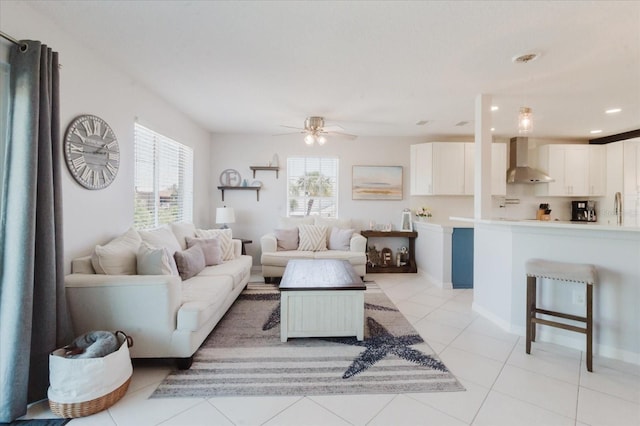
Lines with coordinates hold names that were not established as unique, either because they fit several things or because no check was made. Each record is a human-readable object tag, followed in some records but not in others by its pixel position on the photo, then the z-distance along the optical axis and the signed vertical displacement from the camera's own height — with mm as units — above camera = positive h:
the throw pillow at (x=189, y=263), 2889 -534
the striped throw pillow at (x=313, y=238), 4605 -417
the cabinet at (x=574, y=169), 5004 +812
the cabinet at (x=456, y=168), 4879 +795
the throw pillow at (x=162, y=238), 2809 -278
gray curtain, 1562 -135
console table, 4941 -858
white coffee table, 2434 -854
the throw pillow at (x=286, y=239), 4586 -432
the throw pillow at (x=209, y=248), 3428 -446
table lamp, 4591 -44
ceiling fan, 3895 +1188
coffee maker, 5188 +59
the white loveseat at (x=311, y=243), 4293 -515
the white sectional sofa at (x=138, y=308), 2012 -707
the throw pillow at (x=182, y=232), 3512 -252
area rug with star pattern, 1861 -1155
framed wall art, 5250 +565
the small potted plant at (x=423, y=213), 5140 -2
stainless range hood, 4816 +840
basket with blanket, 1578 -973
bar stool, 2102 -548
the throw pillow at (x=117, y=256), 2207 -363
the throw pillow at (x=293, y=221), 4879 -149
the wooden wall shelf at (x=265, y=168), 5102 +814
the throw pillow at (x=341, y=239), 4650 -443
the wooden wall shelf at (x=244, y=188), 5048 +441
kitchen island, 2201 -573
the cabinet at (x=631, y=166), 4699 +814
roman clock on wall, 2203 +514
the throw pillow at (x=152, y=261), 2336 -417
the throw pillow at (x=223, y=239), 3807 -368
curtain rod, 1618 +1020
